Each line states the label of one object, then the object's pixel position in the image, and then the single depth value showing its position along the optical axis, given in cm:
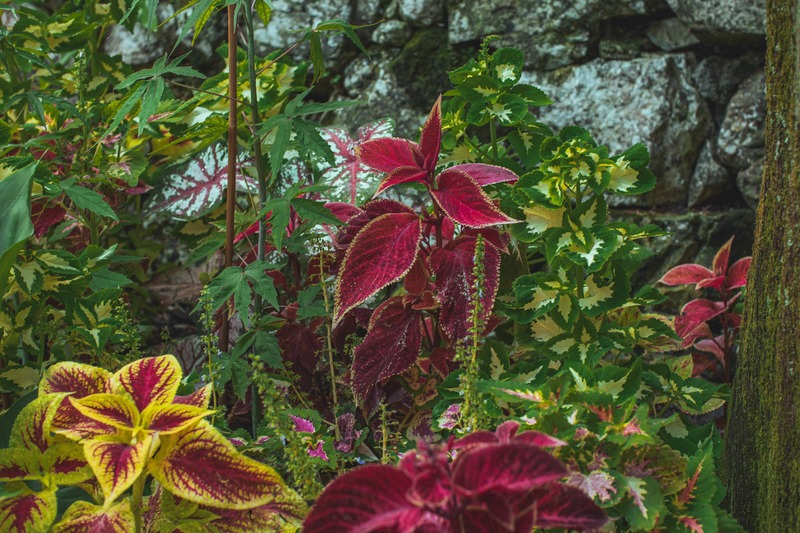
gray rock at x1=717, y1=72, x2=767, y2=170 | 222
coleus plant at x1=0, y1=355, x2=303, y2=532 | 117
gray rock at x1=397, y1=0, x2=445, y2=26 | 244
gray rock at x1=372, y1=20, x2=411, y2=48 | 248
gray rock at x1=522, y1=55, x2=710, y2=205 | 226
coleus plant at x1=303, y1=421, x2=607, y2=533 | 94
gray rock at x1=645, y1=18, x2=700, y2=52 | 229
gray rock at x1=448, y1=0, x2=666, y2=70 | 230
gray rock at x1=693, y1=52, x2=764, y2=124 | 227
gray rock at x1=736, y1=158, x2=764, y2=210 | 222
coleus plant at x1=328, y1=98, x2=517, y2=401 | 156
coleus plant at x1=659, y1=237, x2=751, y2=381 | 202
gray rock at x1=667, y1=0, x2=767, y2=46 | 216
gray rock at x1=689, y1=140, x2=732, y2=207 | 228
